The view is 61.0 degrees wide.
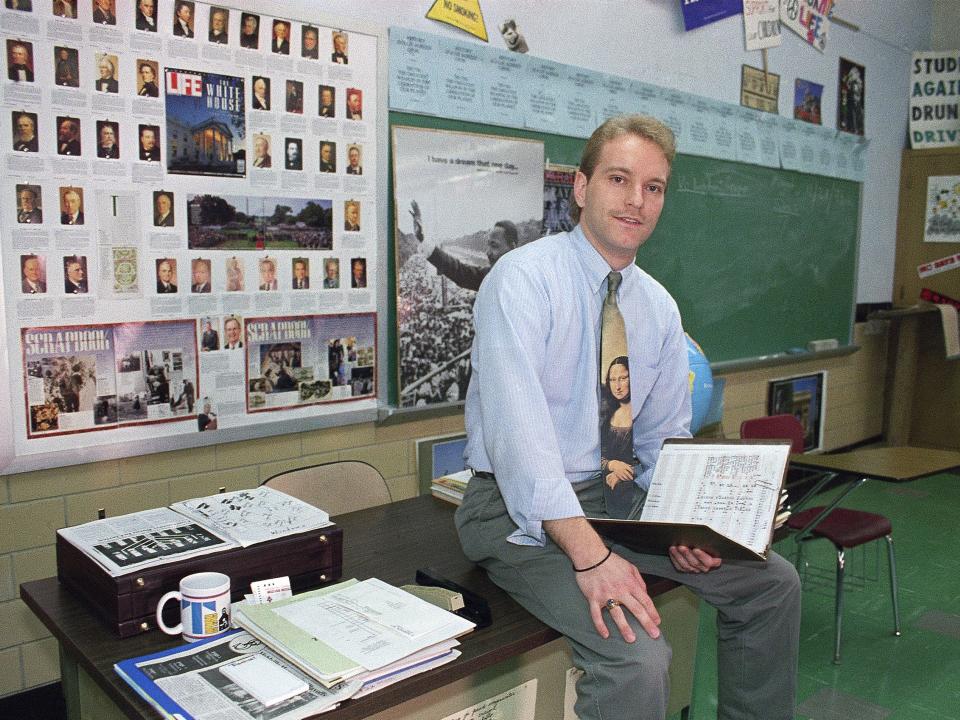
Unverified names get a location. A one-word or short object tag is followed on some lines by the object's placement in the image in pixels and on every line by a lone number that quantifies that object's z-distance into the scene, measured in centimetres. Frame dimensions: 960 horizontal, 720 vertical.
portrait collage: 210
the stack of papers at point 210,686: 108
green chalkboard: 405
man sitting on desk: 144
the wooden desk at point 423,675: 122
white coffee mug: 129
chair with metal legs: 288
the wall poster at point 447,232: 290
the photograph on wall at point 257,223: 238
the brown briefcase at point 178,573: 131
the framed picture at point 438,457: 307
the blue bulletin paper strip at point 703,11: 389
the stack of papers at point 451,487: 212
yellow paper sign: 289
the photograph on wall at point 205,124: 229
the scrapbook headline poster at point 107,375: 215
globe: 279
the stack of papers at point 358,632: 118
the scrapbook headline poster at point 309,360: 256
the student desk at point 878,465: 283
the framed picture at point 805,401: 486
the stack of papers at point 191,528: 139
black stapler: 141
